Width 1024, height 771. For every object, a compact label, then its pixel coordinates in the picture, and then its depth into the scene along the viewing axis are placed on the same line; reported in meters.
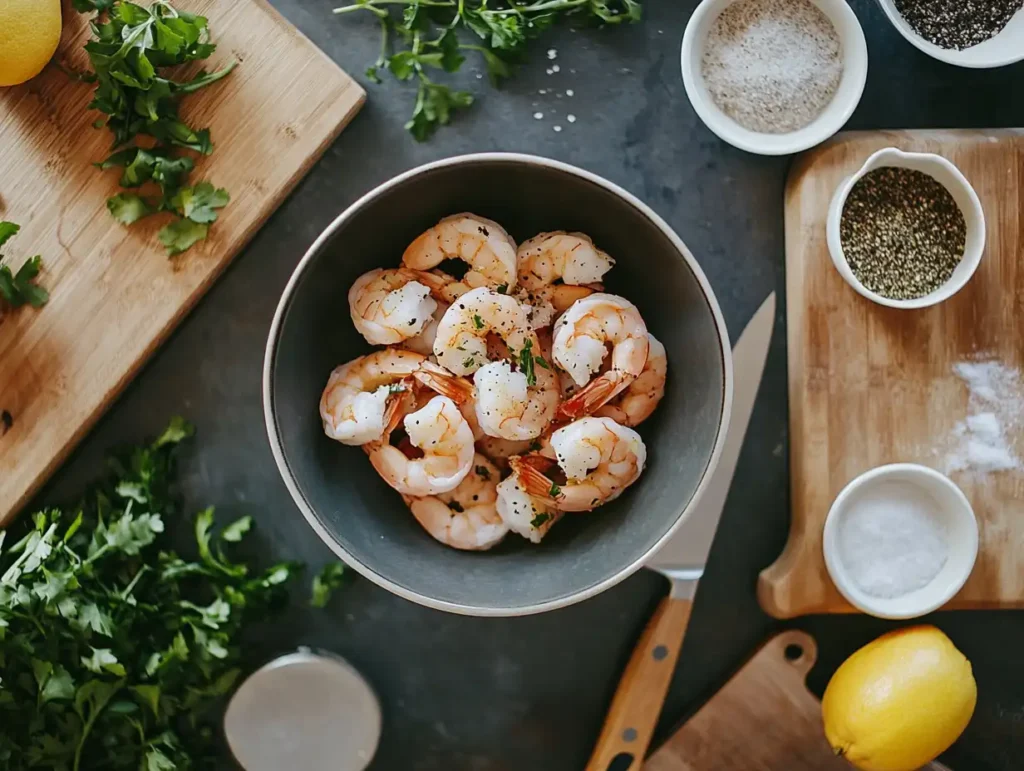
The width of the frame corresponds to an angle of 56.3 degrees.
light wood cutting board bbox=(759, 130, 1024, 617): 1.21
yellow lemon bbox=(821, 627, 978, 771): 1.12
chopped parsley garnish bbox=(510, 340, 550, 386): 1.05
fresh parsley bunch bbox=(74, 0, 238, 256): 1.11
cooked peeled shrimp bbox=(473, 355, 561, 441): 1.02
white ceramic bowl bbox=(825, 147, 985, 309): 1.17
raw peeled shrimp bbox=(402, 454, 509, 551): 1.09
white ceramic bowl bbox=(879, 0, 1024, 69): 1.20
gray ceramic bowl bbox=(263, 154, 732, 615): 1.00
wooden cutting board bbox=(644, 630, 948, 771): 1.25
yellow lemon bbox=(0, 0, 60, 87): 1.07
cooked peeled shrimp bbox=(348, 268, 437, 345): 1.06
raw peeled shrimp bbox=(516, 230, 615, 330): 1.08
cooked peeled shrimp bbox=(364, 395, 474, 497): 1.02
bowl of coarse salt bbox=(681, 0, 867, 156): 1.20
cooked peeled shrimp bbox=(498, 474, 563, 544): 1.07
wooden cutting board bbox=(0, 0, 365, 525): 1.17
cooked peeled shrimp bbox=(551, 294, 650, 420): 1.04
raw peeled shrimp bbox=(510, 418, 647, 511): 1.02
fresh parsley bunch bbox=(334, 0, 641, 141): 1.17
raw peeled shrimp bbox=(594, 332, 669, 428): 1.08
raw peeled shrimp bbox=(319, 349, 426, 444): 1.04
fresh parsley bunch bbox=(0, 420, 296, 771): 1.09
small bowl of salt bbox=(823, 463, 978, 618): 1.18
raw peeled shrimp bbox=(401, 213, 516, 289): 1.07
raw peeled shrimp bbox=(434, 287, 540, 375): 1.03
